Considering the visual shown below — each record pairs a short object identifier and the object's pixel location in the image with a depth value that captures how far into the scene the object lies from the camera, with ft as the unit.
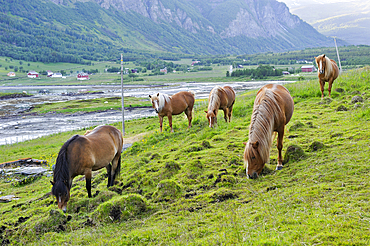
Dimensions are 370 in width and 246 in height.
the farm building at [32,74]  495.49
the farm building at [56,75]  510.99
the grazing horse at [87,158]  22.84
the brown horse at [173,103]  53.62
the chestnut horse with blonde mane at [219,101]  47.42
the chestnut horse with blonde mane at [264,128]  21.85
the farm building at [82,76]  469.37
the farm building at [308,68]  394.93
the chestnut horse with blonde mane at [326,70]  46.16
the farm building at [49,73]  515.50
